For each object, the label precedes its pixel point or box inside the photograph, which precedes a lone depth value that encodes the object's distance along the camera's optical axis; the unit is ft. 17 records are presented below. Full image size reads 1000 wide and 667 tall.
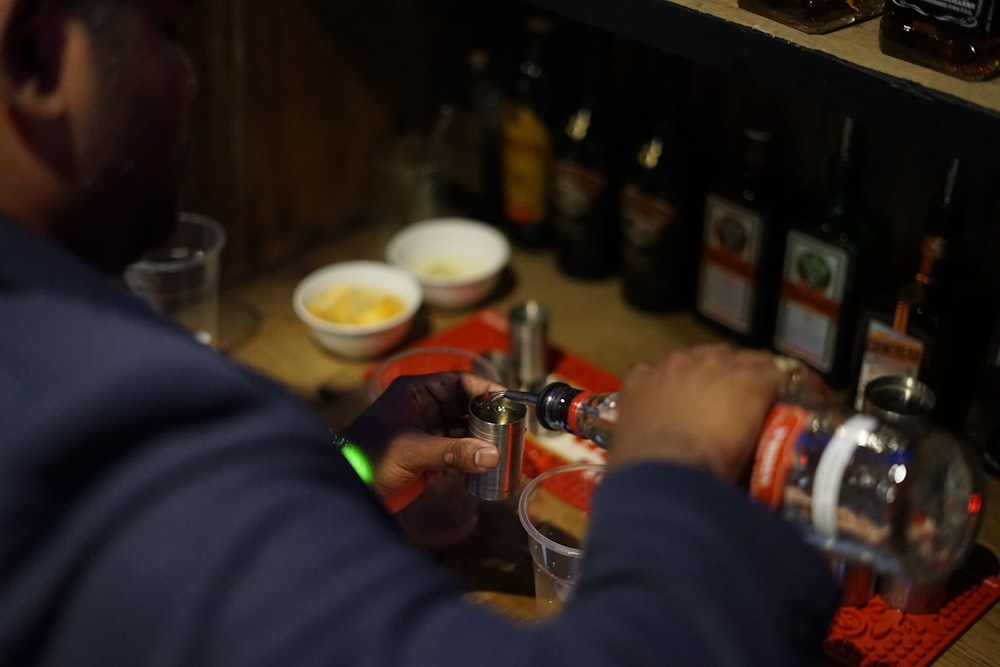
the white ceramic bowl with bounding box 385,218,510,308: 4.67
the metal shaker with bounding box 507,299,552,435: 4.12
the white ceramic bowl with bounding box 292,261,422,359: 4.25
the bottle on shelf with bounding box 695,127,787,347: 4.00
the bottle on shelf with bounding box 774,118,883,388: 3.79
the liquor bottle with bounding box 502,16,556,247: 4.48
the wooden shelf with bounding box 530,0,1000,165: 2.50
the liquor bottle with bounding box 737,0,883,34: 2.78
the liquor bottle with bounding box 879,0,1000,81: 2.51
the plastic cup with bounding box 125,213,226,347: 4.25
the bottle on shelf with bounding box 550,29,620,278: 4.33
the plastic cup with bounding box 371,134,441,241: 4.99
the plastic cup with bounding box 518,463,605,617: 3.00
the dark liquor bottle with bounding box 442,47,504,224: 4.84
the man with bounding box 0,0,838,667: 1.78
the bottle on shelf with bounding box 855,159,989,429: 3.44
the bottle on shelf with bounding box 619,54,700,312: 4.14
